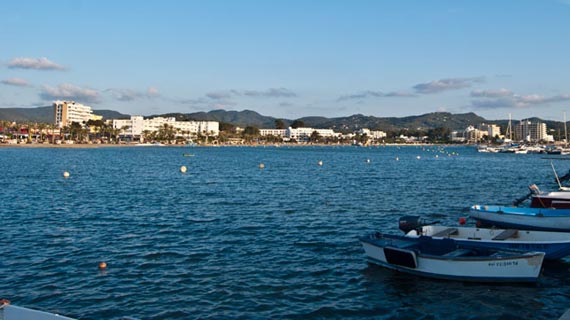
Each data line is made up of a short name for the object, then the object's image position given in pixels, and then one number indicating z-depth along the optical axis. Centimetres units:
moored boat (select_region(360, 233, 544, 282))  1900
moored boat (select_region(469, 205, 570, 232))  2847
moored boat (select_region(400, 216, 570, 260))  2125
